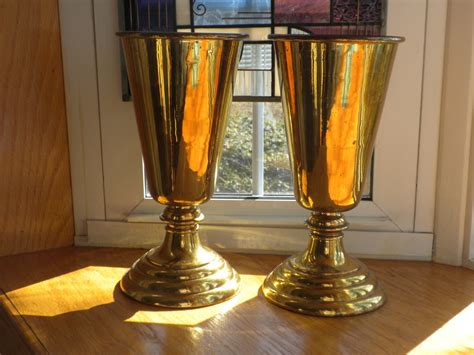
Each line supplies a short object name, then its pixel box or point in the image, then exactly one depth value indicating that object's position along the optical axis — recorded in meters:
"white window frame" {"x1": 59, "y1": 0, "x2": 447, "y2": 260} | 0.88
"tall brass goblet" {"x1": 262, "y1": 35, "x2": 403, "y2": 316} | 0.69
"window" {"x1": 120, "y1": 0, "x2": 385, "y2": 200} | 0.89
